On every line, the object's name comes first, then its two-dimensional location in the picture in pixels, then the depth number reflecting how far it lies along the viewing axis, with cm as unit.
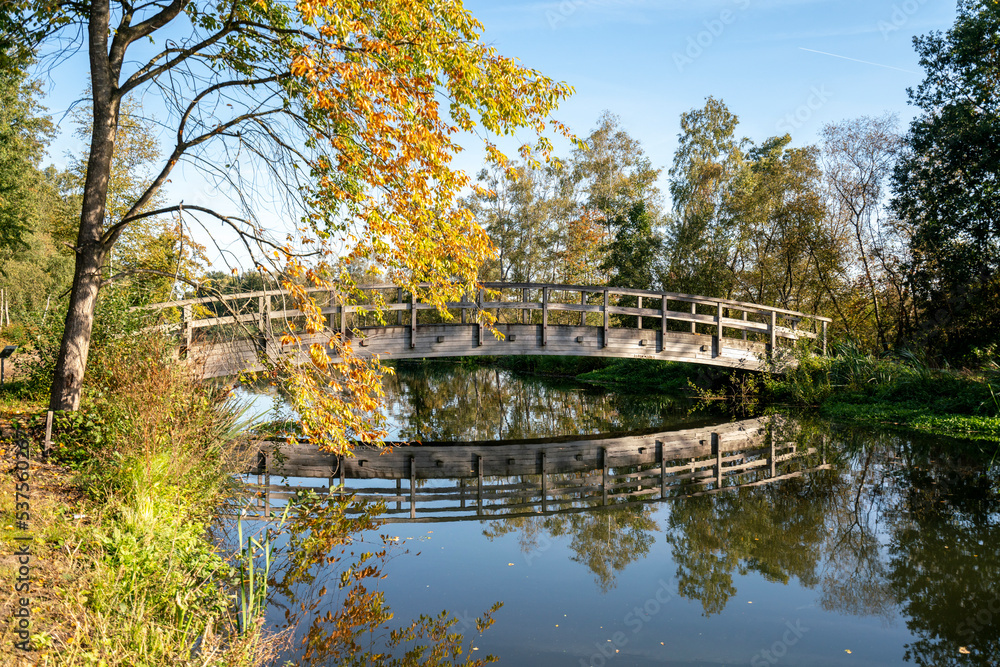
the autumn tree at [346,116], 541
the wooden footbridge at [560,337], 1147
